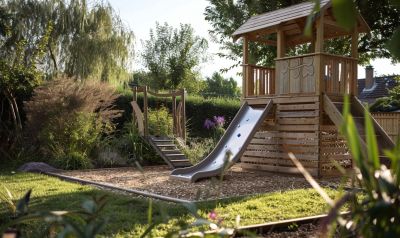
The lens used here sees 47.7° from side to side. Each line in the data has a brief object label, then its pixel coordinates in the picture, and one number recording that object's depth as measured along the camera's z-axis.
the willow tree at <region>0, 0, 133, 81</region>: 20.16
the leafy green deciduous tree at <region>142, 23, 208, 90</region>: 32.41
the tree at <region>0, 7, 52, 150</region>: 12.75
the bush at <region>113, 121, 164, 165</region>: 12.44
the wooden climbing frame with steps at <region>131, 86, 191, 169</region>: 11.19
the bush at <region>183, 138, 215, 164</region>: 11.80
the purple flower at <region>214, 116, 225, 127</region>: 13.72
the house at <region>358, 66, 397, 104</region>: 28.38
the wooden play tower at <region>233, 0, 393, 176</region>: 9.19
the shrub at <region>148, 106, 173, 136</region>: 12.57
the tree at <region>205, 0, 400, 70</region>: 14.09
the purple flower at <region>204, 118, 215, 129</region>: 13.84
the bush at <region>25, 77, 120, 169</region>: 11.70
